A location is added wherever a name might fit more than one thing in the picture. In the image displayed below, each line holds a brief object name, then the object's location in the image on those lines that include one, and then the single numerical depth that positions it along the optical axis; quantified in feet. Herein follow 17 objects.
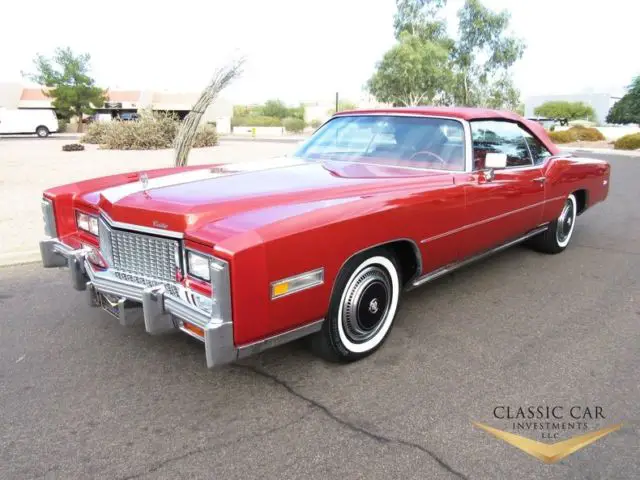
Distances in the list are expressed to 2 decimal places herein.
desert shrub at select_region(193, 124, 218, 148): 72.28
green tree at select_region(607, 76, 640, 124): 180.96
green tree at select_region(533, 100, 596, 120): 247.50
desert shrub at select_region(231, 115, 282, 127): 191.69
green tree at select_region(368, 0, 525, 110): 116.06
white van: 118.01
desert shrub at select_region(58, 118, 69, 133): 150.01
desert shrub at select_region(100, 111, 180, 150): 66.85
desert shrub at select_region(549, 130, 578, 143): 100.81
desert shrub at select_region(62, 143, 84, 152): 66.28
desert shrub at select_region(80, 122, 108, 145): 79.46
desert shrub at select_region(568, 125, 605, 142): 102.32
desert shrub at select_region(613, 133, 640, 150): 81.41
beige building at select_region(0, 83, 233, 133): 183.01
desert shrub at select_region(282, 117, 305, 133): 179.52
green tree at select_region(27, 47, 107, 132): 144.25
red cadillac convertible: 7.88
